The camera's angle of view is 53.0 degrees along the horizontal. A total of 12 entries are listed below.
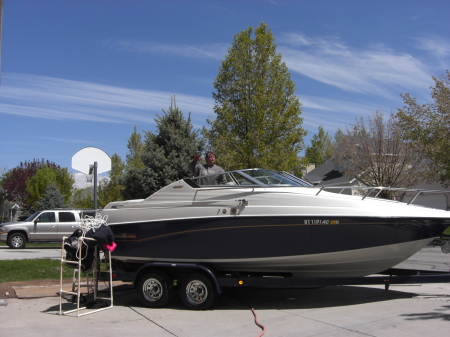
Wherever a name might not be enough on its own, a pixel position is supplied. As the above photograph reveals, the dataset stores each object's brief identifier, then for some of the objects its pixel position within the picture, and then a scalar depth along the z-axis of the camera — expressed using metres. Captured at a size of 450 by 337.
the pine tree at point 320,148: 56.31
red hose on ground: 5.74
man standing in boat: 8.54
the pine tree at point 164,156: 17.50
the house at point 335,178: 27.75
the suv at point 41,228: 20.39
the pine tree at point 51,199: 36.12
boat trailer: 6.92
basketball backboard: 11.69
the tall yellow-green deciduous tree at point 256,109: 16.53
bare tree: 24.17
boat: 6.67
